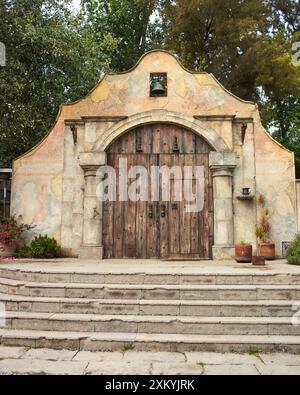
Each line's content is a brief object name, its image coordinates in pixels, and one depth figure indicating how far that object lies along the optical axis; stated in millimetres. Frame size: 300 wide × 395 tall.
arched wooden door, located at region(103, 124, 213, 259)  8789
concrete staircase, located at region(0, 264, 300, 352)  4688
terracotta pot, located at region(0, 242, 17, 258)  8477
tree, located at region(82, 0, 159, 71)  19766
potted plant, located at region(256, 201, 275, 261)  8219
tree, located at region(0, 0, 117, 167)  10500
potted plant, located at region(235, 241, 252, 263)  7738
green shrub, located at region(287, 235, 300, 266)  7372
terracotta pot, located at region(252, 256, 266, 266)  7191
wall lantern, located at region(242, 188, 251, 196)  8555
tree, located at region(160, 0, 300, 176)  14625
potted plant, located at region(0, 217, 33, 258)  8398
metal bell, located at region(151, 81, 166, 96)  9070
